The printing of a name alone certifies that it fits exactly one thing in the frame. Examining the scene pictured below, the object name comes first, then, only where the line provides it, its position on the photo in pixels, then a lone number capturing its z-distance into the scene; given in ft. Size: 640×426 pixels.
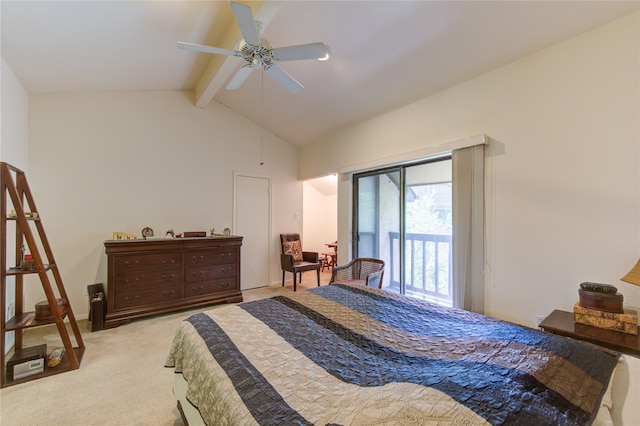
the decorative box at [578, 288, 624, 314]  5.65
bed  2.75
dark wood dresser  10.33
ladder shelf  6.80
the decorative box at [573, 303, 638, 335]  5.44
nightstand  5.08
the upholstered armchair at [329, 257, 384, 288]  10.76
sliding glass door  10.65
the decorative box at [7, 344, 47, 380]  6.87
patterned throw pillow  16.58
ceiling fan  6.00
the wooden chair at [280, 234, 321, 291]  15.20
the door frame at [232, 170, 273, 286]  16.47
